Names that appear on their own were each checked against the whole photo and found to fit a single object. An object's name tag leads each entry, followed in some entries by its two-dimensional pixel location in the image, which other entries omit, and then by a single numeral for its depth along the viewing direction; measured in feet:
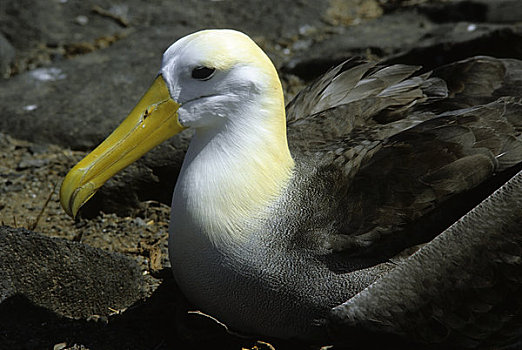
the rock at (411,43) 46.57
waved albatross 27.58
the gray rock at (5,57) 54.08
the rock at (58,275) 31.78
